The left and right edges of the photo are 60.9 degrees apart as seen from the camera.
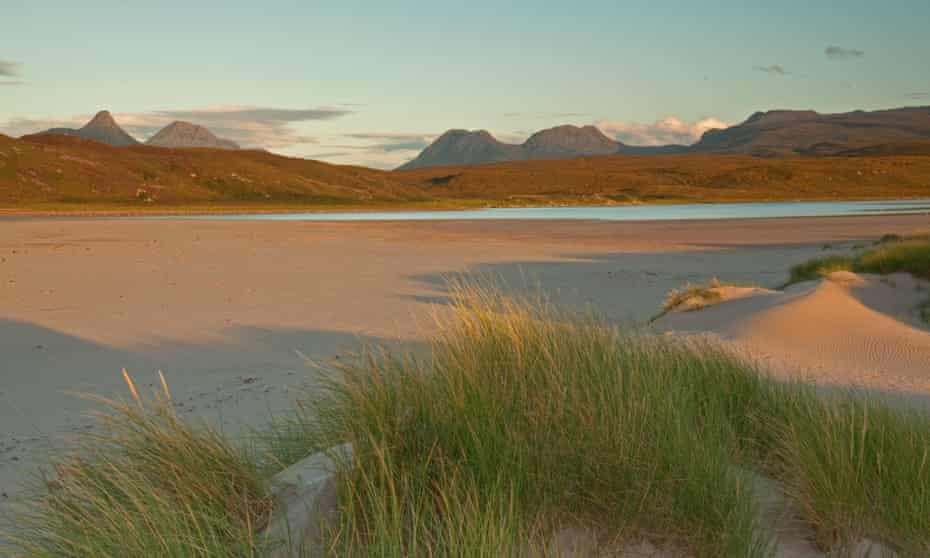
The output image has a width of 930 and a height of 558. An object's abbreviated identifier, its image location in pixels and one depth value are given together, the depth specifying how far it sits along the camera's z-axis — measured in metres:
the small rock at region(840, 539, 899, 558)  3.32
